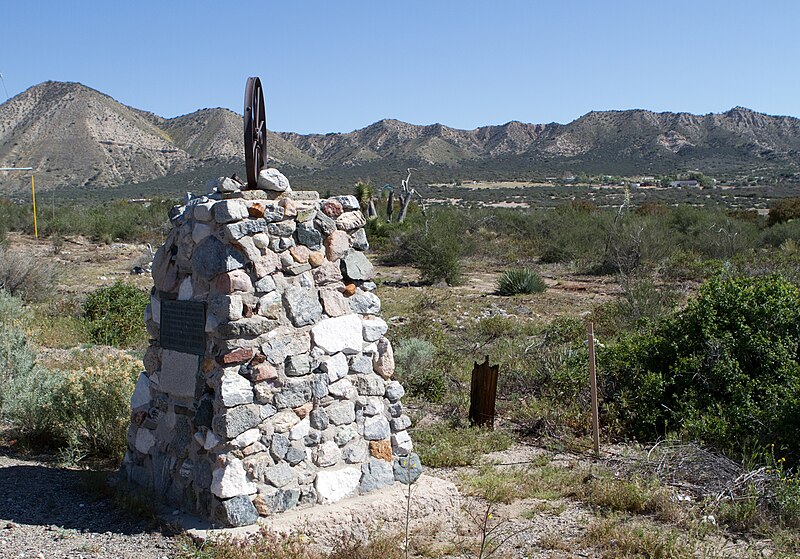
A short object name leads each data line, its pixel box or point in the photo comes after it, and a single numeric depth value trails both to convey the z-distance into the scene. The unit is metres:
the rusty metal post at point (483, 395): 7.66
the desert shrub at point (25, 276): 15.04
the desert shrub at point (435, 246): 19.73
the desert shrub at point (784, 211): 27.56
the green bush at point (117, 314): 11.78
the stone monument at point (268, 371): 4.84
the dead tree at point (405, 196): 32.17
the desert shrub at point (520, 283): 17.50
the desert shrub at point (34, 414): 6.82
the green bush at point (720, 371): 6.73
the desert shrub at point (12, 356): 7.50
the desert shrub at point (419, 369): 9.09
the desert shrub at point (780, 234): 24.36
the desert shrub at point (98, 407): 6.52
